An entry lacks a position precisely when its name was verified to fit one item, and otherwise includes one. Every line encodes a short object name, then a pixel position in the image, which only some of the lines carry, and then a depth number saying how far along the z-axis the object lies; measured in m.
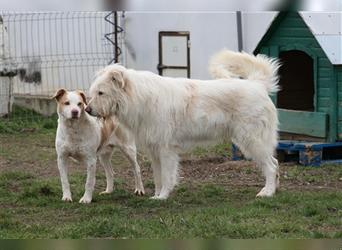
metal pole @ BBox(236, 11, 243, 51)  19.30
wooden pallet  13.95
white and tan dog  10.90
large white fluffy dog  10.93
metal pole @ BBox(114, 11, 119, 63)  21.98
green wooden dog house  14.00
